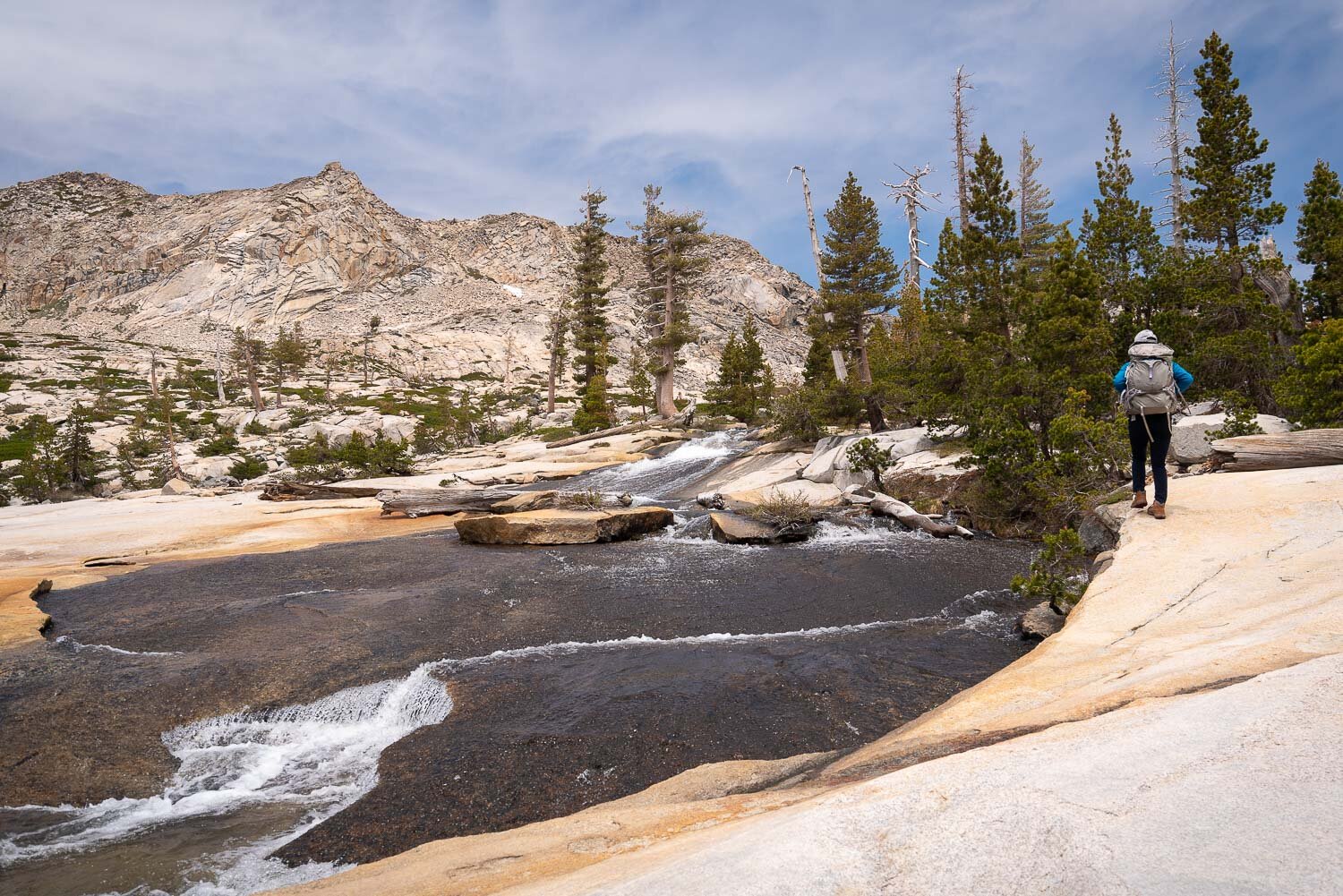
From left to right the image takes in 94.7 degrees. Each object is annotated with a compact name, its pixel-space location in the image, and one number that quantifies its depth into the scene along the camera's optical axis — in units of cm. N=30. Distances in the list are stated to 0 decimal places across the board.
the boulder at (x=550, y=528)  1477
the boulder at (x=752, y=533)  1429
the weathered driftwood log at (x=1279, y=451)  907
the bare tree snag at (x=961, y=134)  3167
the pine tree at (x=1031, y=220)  3684
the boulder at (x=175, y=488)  2773
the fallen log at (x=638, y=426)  3707
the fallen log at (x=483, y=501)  1762
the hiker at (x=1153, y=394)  773
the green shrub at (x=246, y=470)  3403
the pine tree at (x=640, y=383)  4844
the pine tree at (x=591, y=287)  5006
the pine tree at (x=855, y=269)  2939
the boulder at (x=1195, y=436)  1101
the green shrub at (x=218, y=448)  3939
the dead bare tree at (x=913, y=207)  3681
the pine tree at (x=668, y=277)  4203
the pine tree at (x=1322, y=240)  1590
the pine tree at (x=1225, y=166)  1761
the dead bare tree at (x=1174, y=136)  3000
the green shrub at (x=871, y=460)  1780
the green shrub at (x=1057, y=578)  770
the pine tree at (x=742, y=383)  4206
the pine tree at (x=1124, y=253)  1912
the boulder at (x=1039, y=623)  766
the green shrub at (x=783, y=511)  1502
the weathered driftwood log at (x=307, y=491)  2345
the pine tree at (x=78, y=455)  3206
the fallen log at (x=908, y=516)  1401
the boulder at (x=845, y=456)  1833
